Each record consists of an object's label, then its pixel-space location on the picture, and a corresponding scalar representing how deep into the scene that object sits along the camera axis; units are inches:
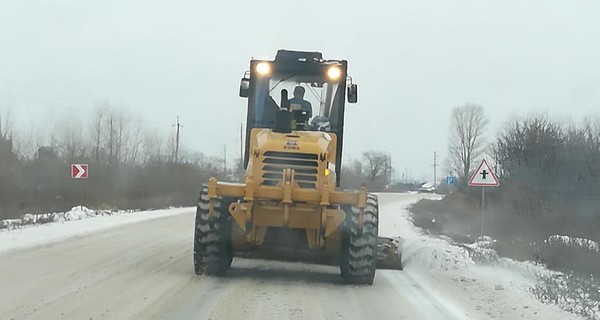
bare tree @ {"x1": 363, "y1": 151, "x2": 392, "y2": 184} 5481.3
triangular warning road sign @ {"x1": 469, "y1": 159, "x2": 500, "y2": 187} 857.5
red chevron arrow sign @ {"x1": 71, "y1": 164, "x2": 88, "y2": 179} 1364.4
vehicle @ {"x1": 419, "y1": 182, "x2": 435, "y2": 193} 5620.1
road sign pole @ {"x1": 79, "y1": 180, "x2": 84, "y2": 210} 1790.1
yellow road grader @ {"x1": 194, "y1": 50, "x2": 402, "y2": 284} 484.4
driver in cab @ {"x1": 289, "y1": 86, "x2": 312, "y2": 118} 566.3
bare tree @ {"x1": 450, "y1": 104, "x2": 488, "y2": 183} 3474.4
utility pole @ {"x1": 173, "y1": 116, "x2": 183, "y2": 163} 2718.0
